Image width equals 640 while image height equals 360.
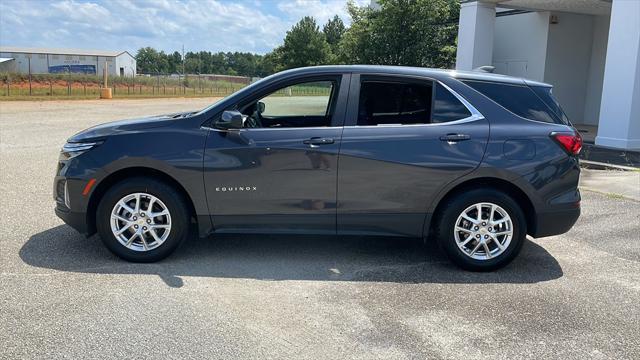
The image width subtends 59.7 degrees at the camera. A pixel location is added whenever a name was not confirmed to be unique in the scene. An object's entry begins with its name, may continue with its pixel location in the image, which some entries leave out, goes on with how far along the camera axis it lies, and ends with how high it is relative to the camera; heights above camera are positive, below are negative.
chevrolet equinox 4.75 -0.65
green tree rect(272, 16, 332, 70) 53.03 +4.63
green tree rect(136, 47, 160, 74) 141.65 +7.53
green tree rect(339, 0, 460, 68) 22.80 +2.72
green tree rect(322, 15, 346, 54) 89.66 +11.58
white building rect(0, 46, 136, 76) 98.56 +4.87
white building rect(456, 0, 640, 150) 16.89 +2.03
